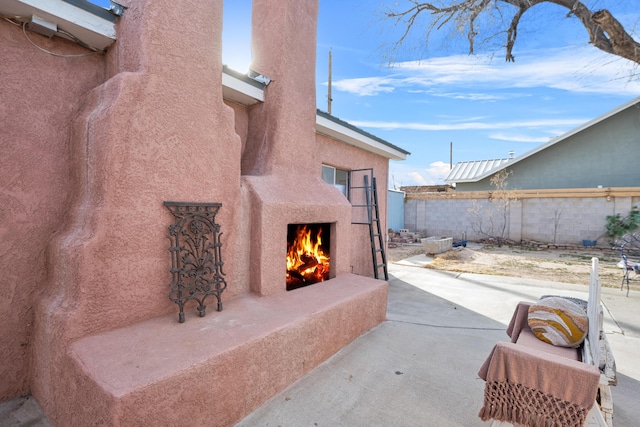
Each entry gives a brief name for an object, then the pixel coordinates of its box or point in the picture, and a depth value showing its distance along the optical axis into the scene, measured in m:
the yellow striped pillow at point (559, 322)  2.74
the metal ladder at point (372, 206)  6.64
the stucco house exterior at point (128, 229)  2.22
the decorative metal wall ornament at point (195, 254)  2.88
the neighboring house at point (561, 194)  13.48
